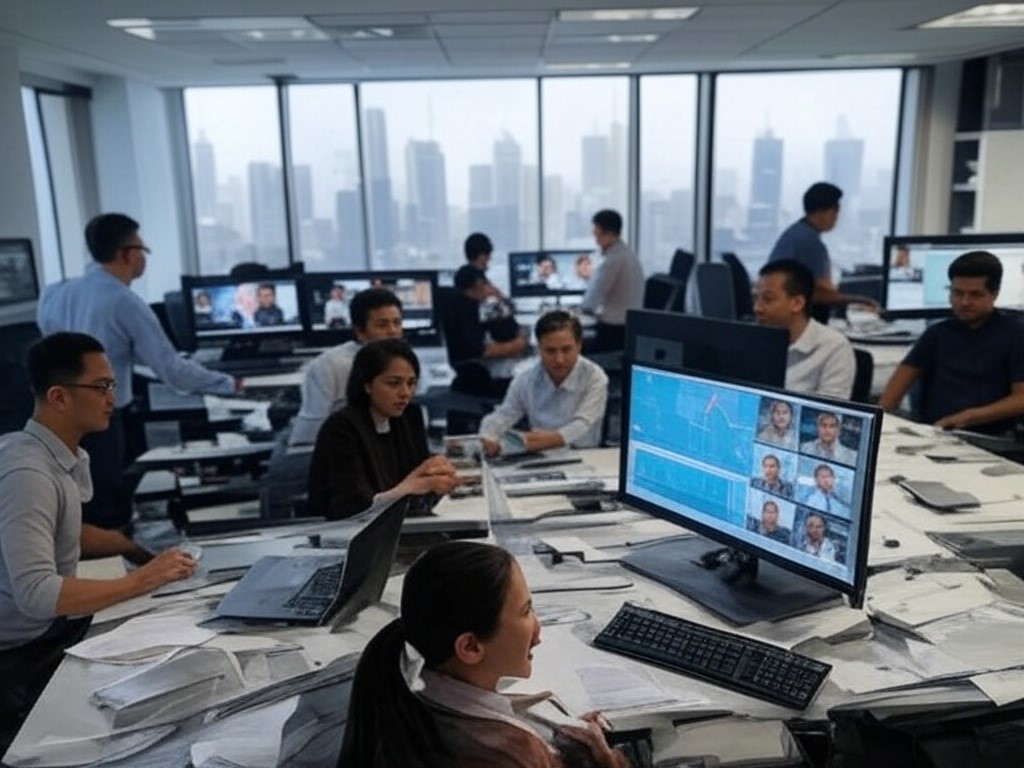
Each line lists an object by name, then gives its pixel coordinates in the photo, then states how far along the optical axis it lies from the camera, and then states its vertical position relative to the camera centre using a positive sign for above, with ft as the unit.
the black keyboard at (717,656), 4.99 -2.68
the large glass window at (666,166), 26.58 +0.93
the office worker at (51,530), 6.00 -2.19
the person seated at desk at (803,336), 10.85 -1.73
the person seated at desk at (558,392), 10.74 -2.33
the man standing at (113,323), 12.83 -1.62
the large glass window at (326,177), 26.40 +0.82
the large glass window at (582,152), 26.40 +1.38
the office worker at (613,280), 20.16 -1.82
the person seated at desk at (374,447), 8.02 -2.28
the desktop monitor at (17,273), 15.97 -1.09
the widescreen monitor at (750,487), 5.47 -1.97
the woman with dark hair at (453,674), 3.97 -2.19
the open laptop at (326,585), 5.84 -2.66
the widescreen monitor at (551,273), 22.68 -1.84
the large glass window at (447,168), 26.27 +1.00
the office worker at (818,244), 17.15 -0.96
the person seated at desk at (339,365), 11.18 -1.98
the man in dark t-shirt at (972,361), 10.90 -2.13
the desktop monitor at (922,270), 15.40 -1.36
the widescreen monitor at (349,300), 17.02 -1.81
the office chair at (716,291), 20.88 -2.22
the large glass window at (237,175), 26.63 +0.95
